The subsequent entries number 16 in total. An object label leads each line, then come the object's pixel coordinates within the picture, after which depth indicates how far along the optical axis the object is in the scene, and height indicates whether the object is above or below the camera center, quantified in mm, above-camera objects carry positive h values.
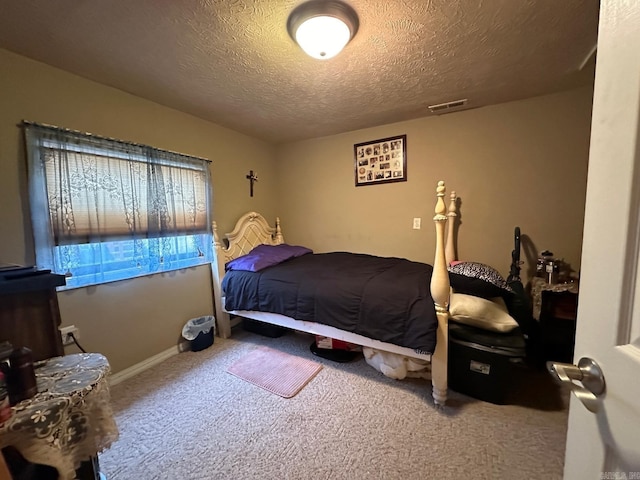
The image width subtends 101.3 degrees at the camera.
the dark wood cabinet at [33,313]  1024 -369
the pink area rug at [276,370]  2006 -1250
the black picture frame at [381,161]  3102 +735
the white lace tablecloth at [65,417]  821 -651
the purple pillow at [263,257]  2648 -389
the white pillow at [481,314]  1732 -638
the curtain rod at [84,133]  1671 +641
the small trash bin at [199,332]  2545 -1079
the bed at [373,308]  1701 -631
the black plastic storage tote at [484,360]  1681 -930
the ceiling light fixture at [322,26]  1330 +1046
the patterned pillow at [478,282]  2080 -501
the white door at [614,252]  447 -61
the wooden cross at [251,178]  3387 +562
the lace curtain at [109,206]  1737 +136
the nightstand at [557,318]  2088 -802
